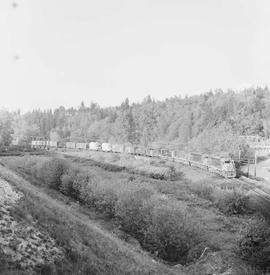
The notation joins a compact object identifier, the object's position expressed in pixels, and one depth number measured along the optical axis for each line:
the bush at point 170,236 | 34.41
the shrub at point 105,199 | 46.82
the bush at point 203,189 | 56.42
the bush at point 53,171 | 59.59
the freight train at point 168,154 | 67.19
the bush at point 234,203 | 48.54
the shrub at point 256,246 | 26.44
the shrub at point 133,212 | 39.78
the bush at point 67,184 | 56.61
